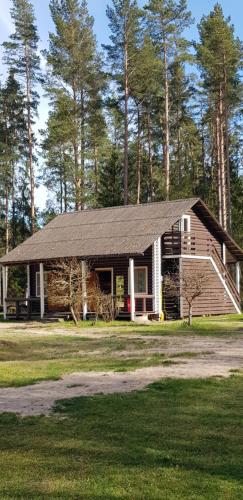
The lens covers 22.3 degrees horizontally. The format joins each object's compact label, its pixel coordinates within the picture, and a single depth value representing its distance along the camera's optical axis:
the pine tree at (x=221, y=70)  39.19
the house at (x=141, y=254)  27.56
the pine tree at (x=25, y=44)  44.31
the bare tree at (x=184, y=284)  22.89
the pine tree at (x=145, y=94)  39.72
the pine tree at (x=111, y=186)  46.97
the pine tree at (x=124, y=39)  40.06
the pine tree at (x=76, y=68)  43.28
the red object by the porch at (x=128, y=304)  27.04
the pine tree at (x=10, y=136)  47.62
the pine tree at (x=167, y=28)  40.44
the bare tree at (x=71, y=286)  24.38
